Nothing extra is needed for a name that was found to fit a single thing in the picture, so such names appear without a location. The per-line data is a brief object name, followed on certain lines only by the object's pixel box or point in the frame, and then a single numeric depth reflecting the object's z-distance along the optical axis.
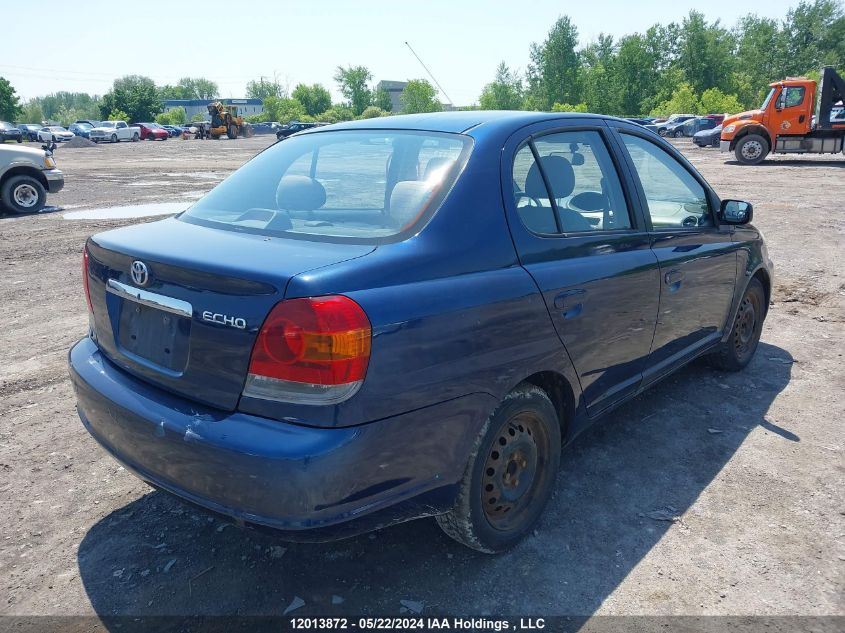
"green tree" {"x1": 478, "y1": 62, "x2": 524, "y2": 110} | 103.31
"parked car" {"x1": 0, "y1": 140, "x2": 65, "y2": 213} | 11.94
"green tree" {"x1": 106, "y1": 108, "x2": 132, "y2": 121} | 92.64
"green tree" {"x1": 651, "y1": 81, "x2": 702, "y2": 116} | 78.19
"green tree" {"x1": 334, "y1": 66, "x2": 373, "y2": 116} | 129.38
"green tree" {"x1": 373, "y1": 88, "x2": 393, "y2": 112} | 128.88
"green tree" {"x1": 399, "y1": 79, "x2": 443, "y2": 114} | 102.44
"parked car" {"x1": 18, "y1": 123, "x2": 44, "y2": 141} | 55.78
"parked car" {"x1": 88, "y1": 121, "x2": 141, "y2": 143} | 58.69
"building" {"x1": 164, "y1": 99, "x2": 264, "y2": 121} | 150.77
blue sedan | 2.04
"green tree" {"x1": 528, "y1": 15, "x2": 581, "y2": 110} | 103.56
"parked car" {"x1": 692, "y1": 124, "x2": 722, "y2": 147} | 35.84
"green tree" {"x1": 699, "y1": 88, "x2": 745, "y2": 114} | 73.06
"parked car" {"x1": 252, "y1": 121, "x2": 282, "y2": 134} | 83.71
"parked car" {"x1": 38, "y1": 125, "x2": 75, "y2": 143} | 55.67
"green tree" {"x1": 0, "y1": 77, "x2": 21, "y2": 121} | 85.80
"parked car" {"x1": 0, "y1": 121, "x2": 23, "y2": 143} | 48.27
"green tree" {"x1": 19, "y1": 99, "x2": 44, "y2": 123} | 133.86
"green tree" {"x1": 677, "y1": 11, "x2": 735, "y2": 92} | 88.56
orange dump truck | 22.02
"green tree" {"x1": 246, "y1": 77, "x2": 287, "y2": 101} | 164.88
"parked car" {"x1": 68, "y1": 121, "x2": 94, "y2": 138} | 59.47
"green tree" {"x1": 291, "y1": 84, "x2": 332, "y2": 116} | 136.12
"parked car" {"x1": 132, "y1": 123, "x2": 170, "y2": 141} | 65.00
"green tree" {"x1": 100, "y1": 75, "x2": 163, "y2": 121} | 96.12
